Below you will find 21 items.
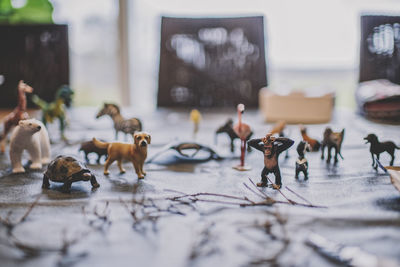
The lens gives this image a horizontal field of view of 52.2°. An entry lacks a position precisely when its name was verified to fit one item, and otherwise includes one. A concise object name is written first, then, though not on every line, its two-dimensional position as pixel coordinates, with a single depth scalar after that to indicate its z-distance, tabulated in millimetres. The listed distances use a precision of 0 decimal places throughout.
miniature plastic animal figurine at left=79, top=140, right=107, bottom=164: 976
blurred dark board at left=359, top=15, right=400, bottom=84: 1778
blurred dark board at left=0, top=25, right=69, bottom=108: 1802
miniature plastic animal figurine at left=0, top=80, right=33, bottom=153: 1094
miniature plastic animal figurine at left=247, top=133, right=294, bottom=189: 794
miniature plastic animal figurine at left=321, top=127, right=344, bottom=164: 979
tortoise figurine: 769
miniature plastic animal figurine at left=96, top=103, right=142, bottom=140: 1070
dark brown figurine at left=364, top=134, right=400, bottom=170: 910
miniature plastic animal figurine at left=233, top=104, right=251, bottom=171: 934
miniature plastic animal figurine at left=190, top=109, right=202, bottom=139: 1340
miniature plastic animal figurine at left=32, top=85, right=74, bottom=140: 1248
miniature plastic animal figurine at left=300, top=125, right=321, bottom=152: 1054
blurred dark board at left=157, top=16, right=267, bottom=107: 1856
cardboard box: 1528
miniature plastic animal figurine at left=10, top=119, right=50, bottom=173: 914
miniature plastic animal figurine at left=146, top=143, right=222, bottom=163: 1011
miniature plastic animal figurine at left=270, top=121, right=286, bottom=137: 1164
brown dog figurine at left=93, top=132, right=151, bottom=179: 856
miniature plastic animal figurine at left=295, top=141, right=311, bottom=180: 843
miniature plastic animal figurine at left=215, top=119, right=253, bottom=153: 1131
